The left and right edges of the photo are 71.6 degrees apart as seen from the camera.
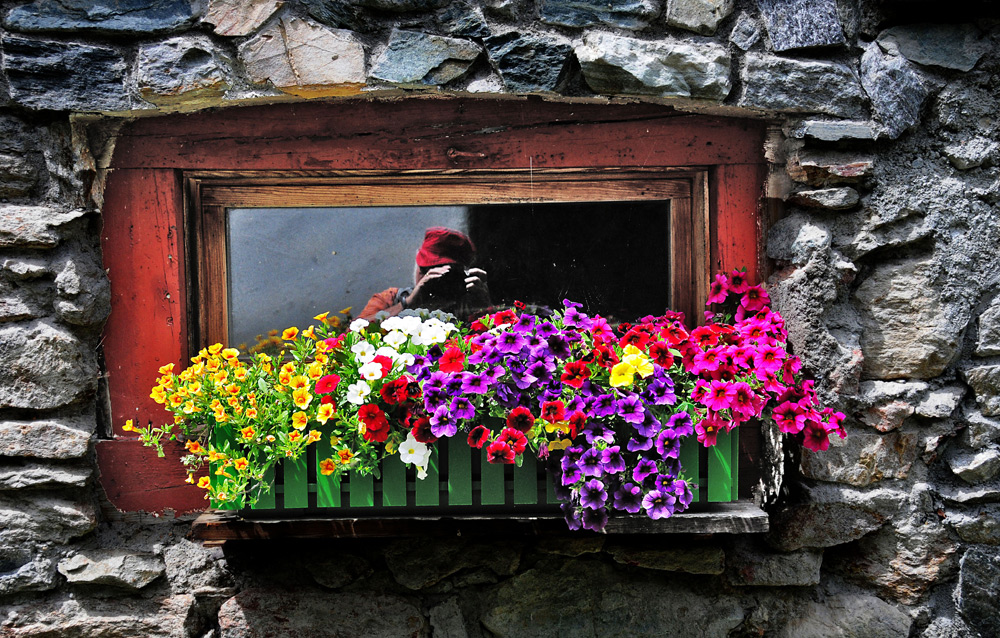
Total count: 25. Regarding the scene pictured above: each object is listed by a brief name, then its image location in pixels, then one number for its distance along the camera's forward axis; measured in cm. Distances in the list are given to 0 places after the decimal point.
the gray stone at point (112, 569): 177
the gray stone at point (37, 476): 173
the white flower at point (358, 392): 159
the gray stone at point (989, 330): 179
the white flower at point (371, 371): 158
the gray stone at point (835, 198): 177
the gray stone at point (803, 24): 177
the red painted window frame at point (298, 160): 189
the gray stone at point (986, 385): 179
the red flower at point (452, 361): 162
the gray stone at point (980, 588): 178
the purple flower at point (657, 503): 158
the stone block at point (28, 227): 171
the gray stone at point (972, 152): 177
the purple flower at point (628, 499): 160
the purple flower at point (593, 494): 158
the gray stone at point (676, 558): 183
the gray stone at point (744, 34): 179
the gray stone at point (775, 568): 185
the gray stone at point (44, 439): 172
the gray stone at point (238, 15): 174
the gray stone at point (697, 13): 178
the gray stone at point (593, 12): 177
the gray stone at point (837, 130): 175
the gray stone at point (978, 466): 177
